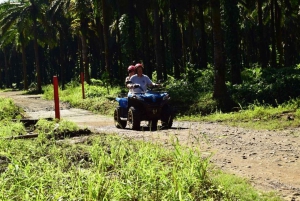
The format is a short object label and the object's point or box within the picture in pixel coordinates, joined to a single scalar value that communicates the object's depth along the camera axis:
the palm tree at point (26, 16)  41.34
